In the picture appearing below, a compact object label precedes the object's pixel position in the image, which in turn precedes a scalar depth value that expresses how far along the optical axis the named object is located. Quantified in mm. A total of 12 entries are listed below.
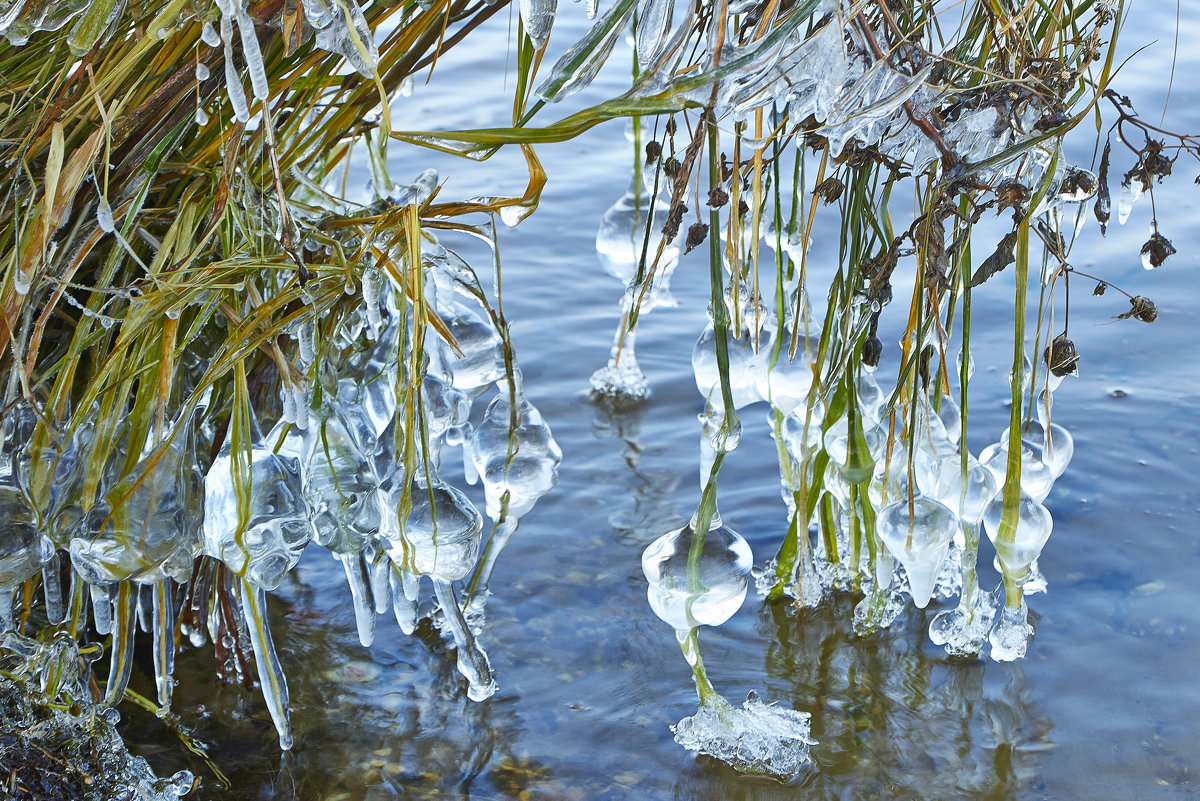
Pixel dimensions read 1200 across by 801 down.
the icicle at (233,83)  1596
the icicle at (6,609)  1729
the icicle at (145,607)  1812
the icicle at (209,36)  1618
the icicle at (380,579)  1821
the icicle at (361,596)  1815
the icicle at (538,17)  1619
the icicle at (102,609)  1769
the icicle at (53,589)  1772
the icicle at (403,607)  1842
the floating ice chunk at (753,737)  1841
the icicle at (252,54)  1586
